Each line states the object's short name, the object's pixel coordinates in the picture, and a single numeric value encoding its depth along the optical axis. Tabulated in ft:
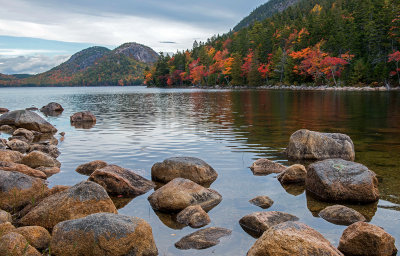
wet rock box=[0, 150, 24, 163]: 43.51
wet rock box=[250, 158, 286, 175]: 40.67
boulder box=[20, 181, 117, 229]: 25.07
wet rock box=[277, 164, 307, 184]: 36.47
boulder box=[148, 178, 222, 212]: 29.19
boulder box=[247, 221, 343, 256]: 17.61
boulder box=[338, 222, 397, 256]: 20.70
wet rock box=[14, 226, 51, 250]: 21.04
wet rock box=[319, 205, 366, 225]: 26.09
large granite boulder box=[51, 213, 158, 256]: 19.92
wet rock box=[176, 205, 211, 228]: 26.30
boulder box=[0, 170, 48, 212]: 29.07
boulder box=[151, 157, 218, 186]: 37.19
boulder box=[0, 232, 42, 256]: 18.57
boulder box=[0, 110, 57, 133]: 81.30
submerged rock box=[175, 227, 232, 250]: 22.66
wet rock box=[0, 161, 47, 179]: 36.88
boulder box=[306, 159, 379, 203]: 30.22
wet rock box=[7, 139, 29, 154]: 54.51
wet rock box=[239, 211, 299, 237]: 24.81
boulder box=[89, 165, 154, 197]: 33.86
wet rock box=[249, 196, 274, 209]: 30.09
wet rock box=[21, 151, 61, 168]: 43.60
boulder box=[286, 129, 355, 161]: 45.65
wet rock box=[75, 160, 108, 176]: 41.54
